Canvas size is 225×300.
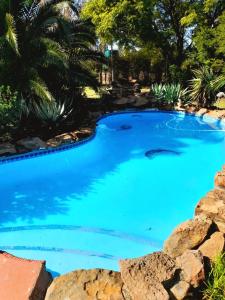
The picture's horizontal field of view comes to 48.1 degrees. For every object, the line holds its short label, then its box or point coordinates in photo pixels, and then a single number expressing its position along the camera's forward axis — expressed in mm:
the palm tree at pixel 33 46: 8519
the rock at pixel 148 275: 2246
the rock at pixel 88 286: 2346
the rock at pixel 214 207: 3464
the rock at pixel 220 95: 12706
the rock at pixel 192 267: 2480
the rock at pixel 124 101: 13660
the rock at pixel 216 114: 11612
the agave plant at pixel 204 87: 13097
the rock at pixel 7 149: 7231
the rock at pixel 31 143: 7646
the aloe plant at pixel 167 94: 13499
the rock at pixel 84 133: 8824
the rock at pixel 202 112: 12296
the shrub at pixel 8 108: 7834
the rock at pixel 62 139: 8041
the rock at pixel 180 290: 2326
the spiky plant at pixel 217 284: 2450
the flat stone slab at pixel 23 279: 2483
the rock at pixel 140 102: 13637
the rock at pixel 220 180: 4446
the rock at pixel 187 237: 3027
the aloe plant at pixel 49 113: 8840
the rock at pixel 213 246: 2844
